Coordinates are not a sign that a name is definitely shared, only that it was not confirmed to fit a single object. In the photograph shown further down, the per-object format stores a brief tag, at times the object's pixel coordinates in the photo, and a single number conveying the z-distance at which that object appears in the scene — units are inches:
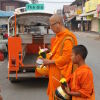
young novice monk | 114.3
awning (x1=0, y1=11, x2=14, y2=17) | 797.7
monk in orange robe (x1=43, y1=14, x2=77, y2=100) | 140.9
